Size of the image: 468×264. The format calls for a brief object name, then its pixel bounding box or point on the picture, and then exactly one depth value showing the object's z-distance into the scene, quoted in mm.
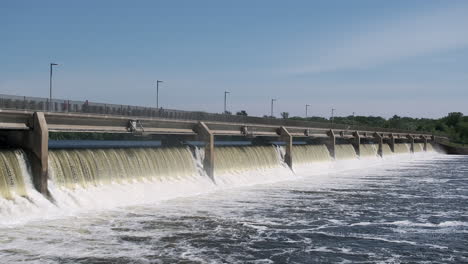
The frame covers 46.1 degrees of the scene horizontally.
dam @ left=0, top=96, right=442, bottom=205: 30453
